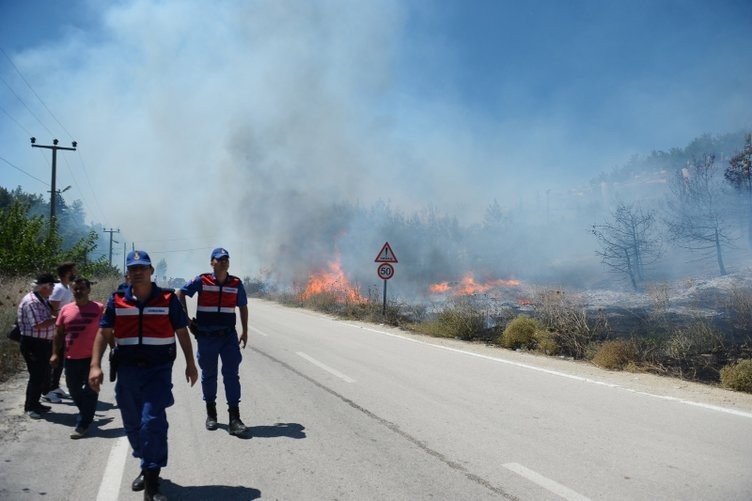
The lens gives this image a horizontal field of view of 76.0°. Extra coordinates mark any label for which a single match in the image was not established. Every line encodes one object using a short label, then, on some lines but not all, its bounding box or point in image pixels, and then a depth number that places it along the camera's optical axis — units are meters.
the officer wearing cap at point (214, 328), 5.11
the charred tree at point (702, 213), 25.58
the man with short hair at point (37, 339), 5.60
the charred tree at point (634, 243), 28.83
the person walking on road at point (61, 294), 5.91
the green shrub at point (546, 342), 10.65
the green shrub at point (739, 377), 6.89
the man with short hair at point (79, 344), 4.94
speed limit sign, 17.73
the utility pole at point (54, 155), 27.41
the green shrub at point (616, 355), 8.85
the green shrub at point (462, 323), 13.39
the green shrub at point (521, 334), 11.48
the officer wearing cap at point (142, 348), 3.53
